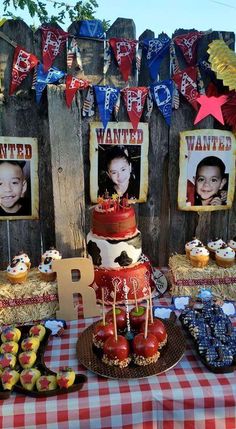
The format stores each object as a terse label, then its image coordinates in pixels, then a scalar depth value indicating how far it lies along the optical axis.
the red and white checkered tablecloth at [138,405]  1.35
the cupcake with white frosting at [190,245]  2.19
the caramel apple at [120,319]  1.70
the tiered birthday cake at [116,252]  2.01
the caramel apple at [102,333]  1.59
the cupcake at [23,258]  2.03
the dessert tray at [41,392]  1.40
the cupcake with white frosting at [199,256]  2.12
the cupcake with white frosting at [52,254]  2.05
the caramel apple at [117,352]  1.51
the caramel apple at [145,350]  1.51
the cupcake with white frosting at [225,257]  2.11
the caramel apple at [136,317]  1.70
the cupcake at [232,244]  2.23
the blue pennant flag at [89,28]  2.10
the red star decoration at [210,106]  2.27
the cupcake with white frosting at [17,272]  1.94
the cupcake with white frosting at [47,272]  1.98
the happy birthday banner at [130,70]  2.08
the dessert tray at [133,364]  1.48
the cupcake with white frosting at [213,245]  2.19
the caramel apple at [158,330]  1.61
